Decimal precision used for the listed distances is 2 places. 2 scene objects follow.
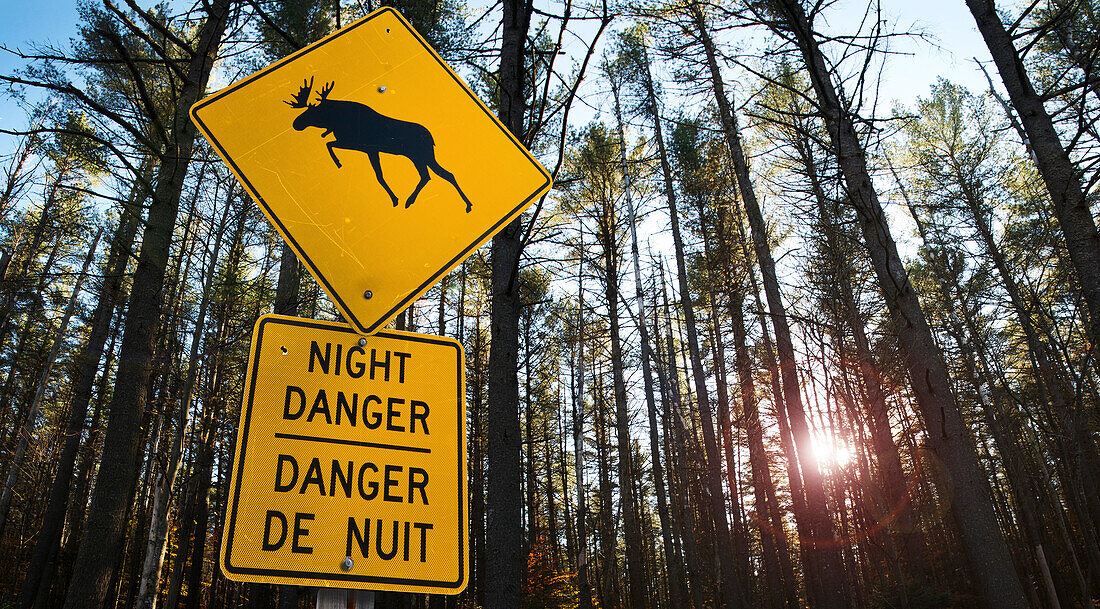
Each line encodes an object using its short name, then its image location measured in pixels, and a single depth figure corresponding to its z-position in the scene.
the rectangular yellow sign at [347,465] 1.13
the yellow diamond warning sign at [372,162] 1.36
